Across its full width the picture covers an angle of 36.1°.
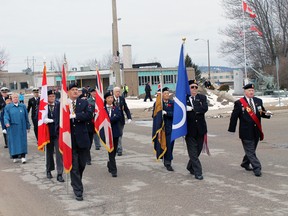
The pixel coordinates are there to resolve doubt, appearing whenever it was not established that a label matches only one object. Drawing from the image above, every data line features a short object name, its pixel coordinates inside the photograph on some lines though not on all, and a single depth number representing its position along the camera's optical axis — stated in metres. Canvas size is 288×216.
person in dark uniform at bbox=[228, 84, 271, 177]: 8.75
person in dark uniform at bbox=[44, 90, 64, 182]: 8.94
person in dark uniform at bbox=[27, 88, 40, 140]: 12.01
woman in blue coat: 11.21
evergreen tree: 74.97
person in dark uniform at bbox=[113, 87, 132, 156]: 11.18
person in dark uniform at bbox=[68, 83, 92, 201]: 7.35
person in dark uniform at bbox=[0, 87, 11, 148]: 13.81
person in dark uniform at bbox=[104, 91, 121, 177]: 9.13
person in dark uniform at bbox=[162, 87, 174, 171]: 9.58
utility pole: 23.73
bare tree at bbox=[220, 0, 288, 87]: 48.62
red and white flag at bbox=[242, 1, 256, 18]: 34.81
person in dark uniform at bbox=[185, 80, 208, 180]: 8.66
